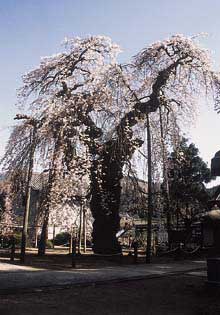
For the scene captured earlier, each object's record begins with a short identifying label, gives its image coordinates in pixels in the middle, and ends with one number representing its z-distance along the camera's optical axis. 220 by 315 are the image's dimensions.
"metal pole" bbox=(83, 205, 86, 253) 22.58
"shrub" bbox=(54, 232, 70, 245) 34.84
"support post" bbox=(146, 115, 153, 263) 18.25
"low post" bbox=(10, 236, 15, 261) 16.59
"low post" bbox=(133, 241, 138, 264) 17.92
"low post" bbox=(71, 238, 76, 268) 15.00
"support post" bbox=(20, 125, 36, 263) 16.14
